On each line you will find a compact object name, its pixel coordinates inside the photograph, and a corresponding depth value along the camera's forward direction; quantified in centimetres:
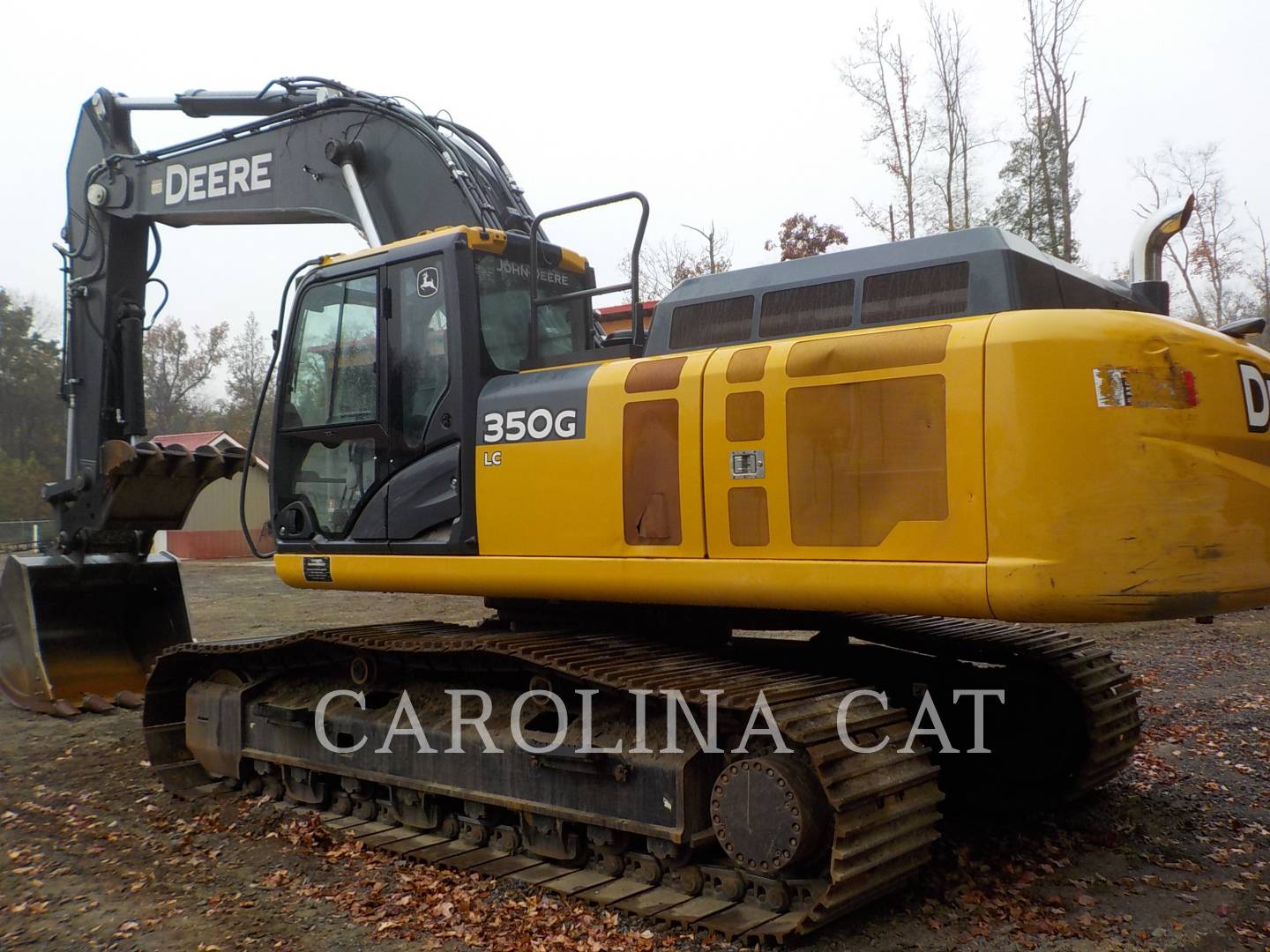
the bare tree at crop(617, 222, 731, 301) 2458
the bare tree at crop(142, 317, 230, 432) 5461
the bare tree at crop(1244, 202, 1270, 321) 3919
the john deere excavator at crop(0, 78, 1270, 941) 367
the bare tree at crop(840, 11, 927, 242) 2317
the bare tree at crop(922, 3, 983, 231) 2244
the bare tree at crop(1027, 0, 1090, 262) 2073
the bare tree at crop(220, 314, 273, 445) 5275
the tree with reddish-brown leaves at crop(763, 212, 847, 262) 2508
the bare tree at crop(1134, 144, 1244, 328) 3544
